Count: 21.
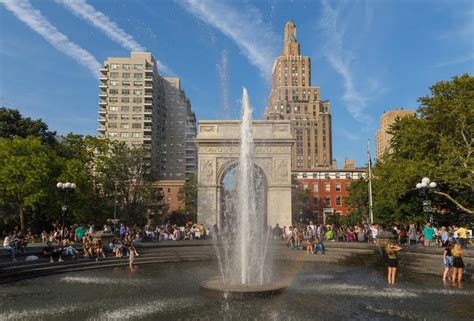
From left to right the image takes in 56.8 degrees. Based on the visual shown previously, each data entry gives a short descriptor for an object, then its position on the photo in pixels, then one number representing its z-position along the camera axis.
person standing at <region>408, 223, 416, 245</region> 23.95
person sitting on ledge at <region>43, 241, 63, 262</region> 18.42
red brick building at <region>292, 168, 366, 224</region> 82.62
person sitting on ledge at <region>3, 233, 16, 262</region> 17.58
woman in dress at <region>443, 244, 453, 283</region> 14.84
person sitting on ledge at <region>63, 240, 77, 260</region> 19.52
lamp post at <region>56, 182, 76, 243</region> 25.02
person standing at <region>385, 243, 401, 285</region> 14.06
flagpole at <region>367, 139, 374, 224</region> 40.88
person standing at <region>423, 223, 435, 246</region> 22.73
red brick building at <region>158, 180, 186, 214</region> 78.06
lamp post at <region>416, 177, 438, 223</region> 22.45
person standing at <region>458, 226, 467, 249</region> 21.58
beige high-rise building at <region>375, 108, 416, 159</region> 141.57
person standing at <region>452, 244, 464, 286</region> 14.20
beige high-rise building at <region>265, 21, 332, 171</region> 126.69
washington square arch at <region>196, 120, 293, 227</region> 42.09
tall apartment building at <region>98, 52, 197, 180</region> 91.06
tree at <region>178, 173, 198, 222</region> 67.50
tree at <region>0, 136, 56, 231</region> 33.62
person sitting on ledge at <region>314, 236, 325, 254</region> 24.00
